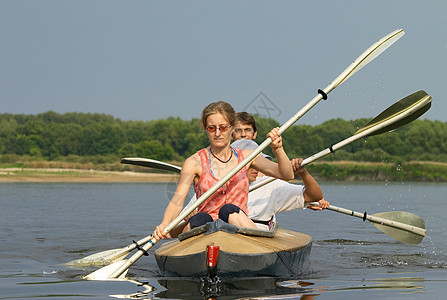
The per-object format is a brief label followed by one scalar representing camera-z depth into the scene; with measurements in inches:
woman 413.7
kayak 403.2
